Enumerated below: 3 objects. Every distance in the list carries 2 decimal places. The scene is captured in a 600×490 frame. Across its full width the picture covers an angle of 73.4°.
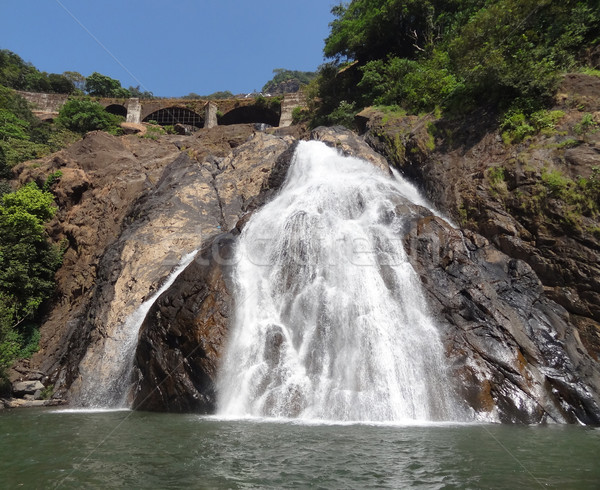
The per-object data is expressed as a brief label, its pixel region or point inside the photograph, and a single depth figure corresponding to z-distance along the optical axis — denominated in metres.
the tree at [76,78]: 70.41
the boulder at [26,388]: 14.87
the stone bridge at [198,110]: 44.31
